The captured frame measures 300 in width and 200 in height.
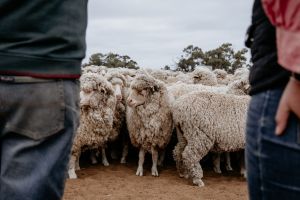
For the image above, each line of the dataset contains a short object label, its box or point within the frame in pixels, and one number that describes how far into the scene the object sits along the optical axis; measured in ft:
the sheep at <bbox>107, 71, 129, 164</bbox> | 26.21
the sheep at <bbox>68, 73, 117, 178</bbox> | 23.45
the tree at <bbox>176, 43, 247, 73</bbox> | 124.77
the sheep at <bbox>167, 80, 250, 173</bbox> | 25.99
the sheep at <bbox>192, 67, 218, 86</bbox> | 35.35
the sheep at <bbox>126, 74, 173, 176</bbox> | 23.45
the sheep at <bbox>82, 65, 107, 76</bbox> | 39.87
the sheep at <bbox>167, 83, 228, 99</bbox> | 28.09
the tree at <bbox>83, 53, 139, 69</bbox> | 112.16
